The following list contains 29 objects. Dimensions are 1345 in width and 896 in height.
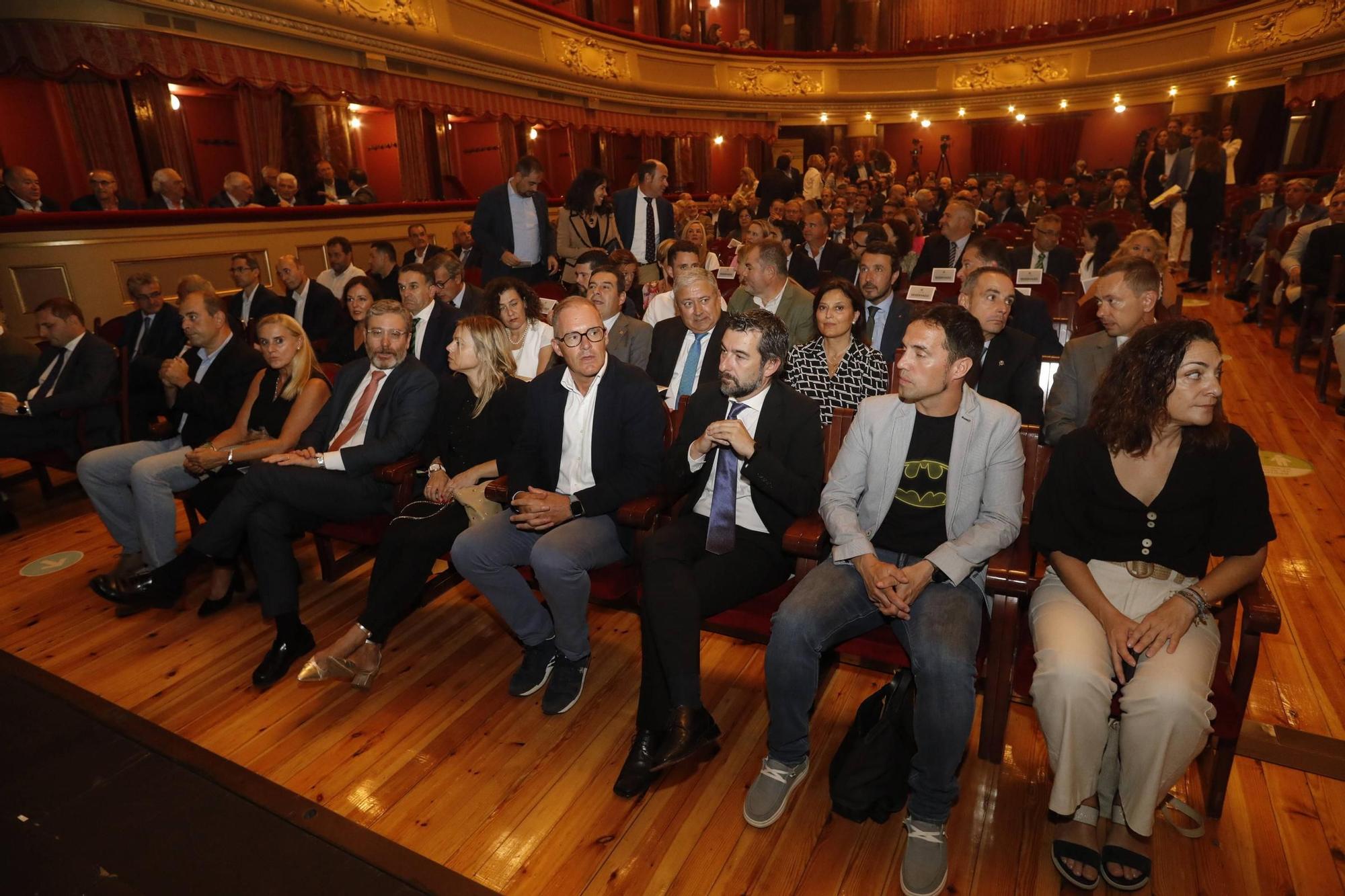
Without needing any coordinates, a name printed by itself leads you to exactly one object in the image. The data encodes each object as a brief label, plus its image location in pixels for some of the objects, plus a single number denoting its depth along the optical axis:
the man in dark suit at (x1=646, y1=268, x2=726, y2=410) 3.26
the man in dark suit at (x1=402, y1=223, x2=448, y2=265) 7.06
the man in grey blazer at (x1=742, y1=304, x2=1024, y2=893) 1.76
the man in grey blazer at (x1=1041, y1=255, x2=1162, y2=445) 2.62
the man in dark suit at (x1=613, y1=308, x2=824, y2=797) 2.00
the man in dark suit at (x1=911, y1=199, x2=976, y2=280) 5.42
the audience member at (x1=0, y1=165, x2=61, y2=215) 6.19
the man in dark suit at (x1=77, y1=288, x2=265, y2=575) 3.15
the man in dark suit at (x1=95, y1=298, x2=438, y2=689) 2.67
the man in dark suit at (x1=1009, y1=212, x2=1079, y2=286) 5.50
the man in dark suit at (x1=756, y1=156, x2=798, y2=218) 8.23
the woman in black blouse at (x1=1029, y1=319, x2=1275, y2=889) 1.65
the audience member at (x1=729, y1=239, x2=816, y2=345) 3.73
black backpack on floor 1.85
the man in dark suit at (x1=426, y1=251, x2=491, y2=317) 4.48
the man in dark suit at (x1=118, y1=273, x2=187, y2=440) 3.76
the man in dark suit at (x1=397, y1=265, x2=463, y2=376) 4.13
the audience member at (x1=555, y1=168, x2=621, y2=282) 5.27
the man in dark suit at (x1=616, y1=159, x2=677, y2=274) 5.63
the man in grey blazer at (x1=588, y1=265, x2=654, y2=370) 3.70
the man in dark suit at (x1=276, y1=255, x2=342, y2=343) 5.11
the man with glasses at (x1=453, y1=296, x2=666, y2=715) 2.35
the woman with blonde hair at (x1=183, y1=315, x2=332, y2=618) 3.02
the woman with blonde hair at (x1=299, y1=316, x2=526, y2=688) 2.50
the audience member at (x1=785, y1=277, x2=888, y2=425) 2.92
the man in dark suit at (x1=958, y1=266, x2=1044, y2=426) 2.95
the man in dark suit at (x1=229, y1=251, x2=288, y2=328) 5.00
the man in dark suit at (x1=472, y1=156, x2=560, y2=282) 5.27
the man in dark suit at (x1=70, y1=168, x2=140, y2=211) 6.60
